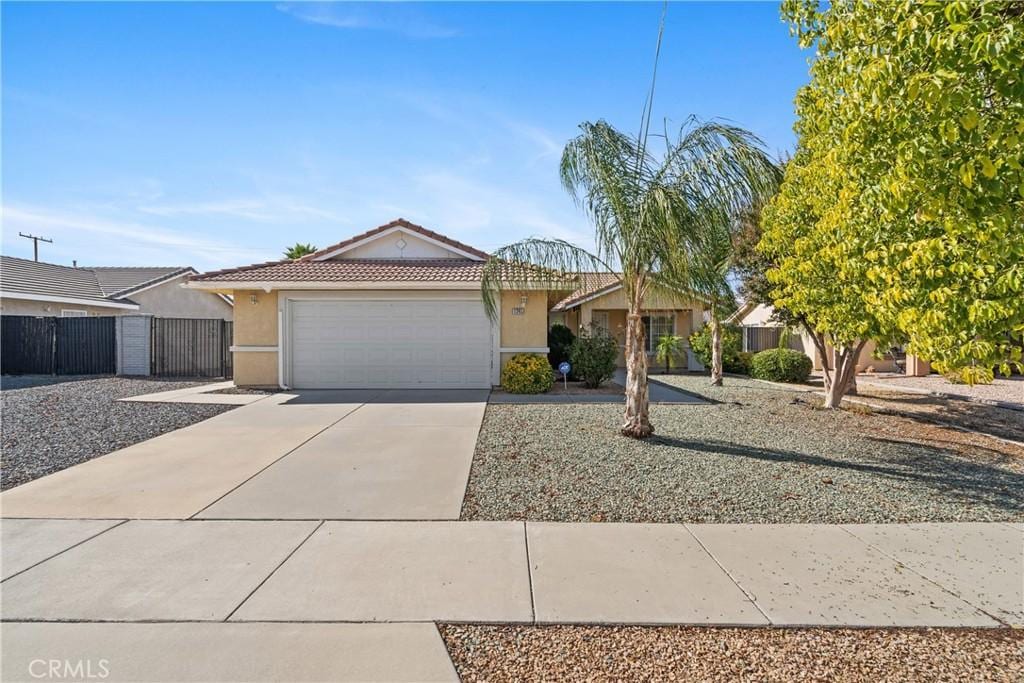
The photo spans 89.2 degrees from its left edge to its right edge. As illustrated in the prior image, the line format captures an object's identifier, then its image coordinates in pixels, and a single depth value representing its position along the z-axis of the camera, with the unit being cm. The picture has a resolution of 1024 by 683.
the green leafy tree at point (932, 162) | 358
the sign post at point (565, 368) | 1391
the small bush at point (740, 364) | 1981
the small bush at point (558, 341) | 1753
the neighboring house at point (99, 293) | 2017
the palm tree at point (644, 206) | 724
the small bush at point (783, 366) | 1759
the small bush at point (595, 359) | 1462
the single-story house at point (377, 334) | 1406
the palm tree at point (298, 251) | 2892
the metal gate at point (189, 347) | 1780
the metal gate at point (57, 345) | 1781
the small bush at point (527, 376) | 1349
